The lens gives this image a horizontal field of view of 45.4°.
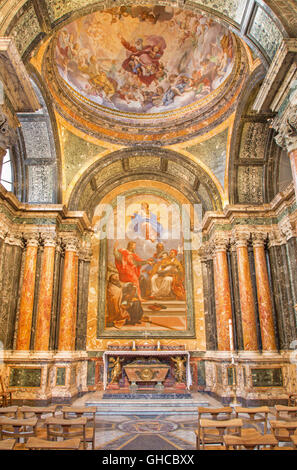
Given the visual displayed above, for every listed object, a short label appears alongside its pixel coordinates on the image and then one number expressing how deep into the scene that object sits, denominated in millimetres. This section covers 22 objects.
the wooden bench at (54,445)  3879
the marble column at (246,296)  11622
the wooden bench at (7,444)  3798
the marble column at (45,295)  11539
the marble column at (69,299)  12391
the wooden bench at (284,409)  5936
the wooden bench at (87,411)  5547
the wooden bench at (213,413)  5441
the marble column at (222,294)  12391
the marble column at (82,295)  13781
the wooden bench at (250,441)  4034
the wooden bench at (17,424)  5129
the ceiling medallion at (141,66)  12102
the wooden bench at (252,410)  5941
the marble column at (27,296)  11461
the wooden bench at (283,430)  4941
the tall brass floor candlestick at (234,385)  10137
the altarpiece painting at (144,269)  14320
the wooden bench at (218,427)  4965
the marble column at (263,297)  11531
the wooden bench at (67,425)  5164
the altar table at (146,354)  13094
